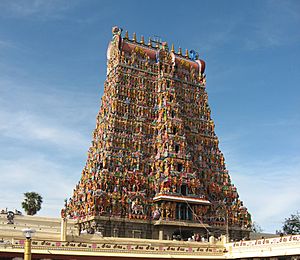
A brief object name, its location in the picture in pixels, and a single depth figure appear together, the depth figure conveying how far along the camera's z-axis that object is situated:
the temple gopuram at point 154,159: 60.12
